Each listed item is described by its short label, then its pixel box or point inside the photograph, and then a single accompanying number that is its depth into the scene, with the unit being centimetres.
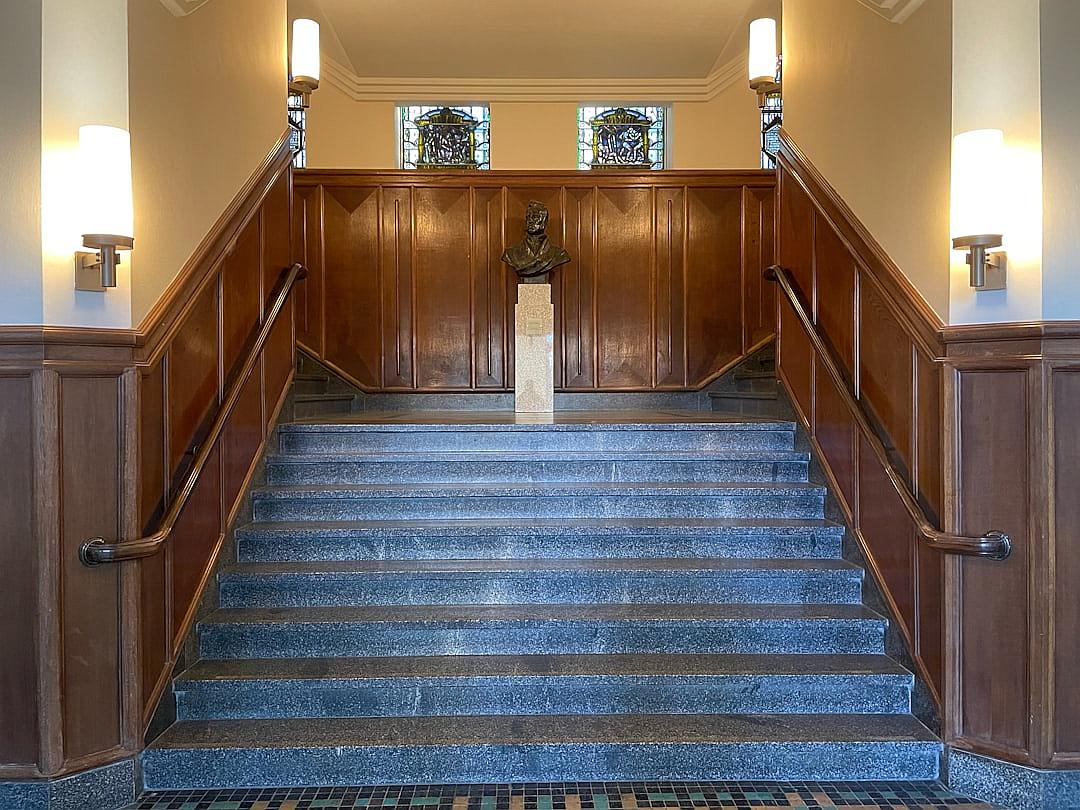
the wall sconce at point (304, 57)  493
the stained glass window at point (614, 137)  904
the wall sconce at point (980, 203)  262
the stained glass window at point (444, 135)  899
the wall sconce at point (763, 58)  505
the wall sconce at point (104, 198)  252
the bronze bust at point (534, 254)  617
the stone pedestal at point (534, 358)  566
